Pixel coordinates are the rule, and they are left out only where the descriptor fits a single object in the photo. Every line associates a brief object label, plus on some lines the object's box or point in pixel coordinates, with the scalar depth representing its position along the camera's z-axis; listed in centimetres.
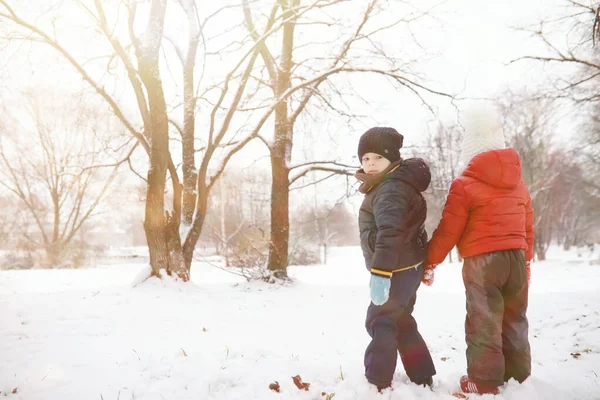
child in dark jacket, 202
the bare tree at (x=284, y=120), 739
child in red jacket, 206
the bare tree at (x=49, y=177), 1711
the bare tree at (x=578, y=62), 765
